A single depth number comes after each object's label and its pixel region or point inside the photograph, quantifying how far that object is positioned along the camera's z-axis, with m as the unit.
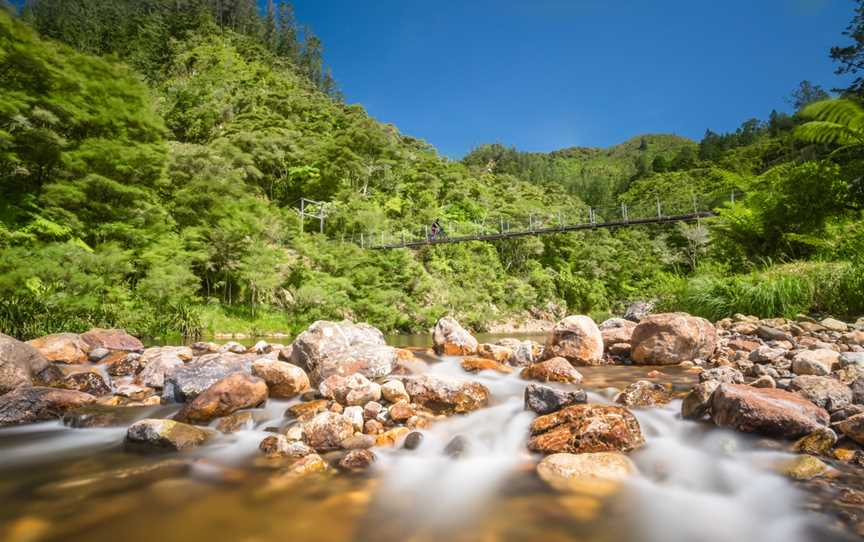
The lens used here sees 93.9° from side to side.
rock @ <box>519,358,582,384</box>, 4.56
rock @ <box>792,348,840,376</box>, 3.53
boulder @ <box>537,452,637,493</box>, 2.35
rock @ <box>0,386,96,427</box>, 3.83
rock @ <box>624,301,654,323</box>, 9.80
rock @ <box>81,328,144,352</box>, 7.86
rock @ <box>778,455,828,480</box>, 2.24
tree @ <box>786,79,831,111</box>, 48.28
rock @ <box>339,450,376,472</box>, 2.70
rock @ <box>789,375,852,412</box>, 2.85
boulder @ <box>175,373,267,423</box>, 3.71
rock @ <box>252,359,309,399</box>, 4.36
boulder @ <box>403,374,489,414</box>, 3.81
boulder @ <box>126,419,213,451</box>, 3.08
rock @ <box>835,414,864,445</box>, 2.39
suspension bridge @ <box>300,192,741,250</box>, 17.31
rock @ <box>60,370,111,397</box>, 5.04
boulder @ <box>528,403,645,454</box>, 2.73
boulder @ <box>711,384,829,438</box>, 2.59
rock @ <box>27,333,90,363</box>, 6.66
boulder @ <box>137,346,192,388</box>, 5.32
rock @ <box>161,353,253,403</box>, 4.50
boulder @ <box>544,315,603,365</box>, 5.63
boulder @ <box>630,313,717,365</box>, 5.13
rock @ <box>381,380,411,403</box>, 3.85
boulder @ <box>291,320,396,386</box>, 5.02
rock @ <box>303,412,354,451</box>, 3.04
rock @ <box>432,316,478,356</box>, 7.20
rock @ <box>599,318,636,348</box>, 6.20
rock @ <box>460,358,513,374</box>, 5.35
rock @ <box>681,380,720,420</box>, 3.14
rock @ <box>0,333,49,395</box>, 4.55
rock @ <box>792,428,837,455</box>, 2.43
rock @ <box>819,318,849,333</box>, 4.95
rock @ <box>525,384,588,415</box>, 3.41
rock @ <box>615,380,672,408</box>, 3.58
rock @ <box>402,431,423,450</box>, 3.06
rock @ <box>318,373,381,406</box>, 3.86
